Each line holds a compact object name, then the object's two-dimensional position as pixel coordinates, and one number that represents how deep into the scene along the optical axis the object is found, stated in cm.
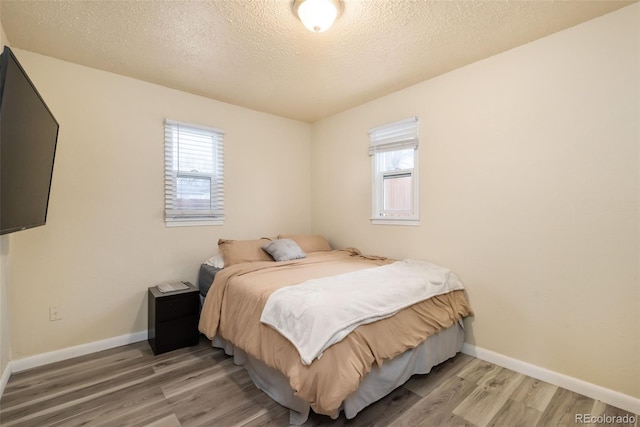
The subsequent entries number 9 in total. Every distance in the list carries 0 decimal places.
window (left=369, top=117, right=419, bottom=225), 300
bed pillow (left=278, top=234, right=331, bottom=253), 358
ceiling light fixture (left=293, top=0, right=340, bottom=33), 172
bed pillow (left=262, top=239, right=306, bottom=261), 310
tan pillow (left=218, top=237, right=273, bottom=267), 296
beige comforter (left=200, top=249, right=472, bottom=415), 150
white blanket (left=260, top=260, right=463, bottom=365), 158
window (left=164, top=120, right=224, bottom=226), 303
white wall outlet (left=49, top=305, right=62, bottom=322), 243
